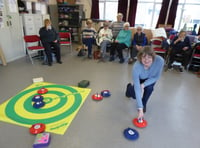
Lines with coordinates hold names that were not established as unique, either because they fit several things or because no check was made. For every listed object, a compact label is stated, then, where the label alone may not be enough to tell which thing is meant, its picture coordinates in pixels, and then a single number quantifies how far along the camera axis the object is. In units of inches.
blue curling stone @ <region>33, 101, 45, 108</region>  80.7
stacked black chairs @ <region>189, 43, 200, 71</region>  144.6
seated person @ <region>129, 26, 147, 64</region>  160.1
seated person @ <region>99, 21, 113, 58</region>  171.2
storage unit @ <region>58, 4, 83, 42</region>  237.0
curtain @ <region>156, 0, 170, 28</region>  222.1
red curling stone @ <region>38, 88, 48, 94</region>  94.9
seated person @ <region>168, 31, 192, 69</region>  145.1
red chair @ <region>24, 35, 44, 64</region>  148.3
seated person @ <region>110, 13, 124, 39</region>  182.7
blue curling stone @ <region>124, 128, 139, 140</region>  62.4
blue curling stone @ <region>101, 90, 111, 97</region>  95.3
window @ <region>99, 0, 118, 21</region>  255.6
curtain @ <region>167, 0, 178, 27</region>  218.1
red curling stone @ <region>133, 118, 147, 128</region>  70.3
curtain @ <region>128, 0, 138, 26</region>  236.8
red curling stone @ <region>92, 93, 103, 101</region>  91.0
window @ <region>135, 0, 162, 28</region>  236.5
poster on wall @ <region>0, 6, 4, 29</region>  136.9
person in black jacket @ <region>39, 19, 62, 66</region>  147.2
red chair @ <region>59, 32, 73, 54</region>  178.5
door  142.6
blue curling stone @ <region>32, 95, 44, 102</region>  85.6
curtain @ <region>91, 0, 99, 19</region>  254.4
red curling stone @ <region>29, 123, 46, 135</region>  63.9
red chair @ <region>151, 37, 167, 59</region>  162.5
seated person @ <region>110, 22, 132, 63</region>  166.9
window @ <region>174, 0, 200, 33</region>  218.7
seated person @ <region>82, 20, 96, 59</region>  176.9
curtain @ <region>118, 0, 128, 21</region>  240.0
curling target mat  71.1
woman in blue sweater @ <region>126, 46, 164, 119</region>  62.6
